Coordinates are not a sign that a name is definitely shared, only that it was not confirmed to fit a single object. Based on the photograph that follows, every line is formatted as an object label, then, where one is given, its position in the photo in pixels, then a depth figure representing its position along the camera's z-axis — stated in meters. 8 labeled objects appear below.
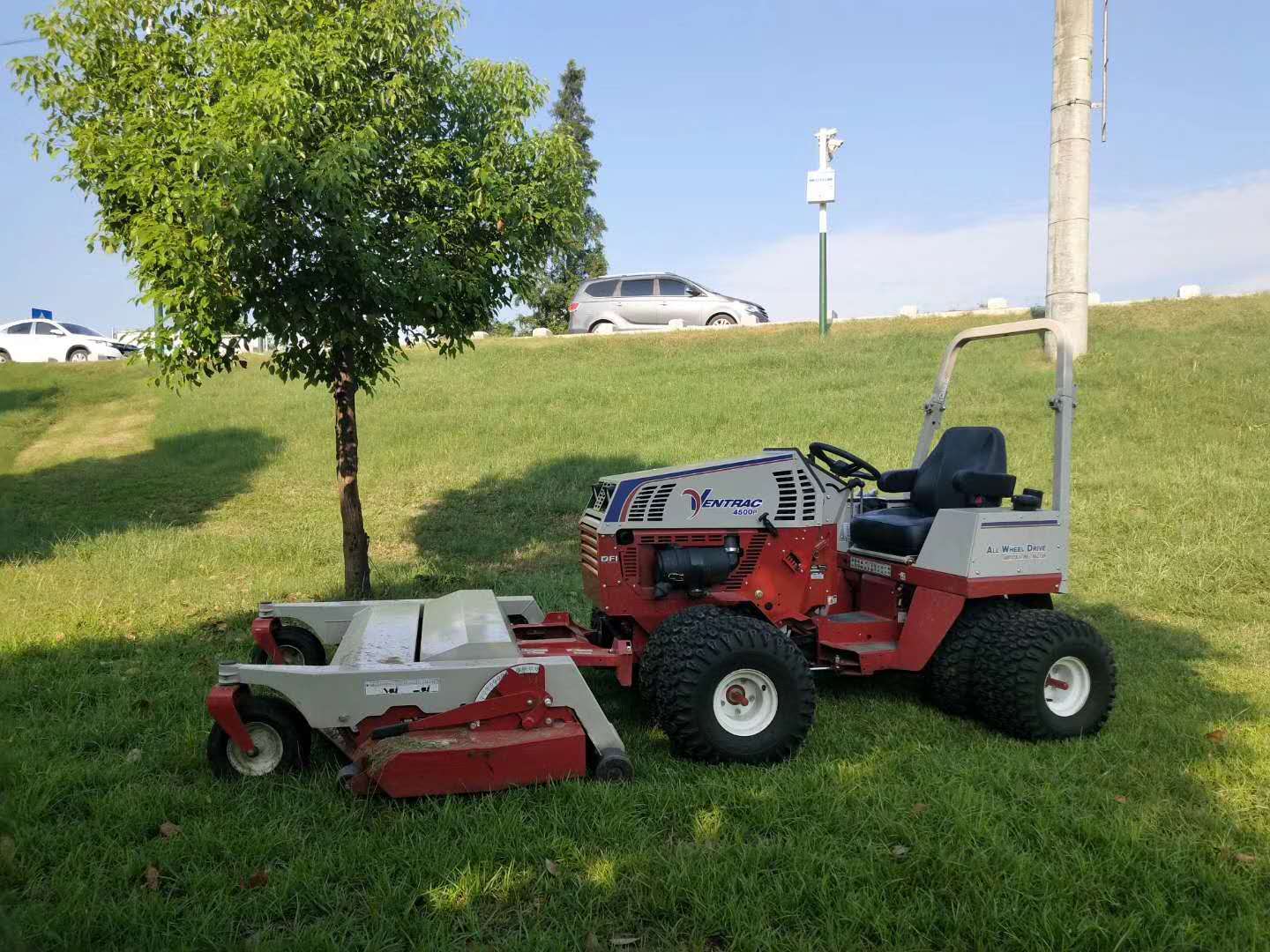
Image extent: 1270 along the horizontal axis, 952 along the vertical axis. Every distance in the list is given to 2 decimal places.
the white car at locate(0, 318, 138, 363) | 25.81
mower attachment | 3.96
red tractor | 5.05
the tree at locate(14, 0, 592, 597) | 6.39
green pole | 22.28
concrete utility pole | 16.31
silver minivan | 23.41
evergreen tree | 40.59
